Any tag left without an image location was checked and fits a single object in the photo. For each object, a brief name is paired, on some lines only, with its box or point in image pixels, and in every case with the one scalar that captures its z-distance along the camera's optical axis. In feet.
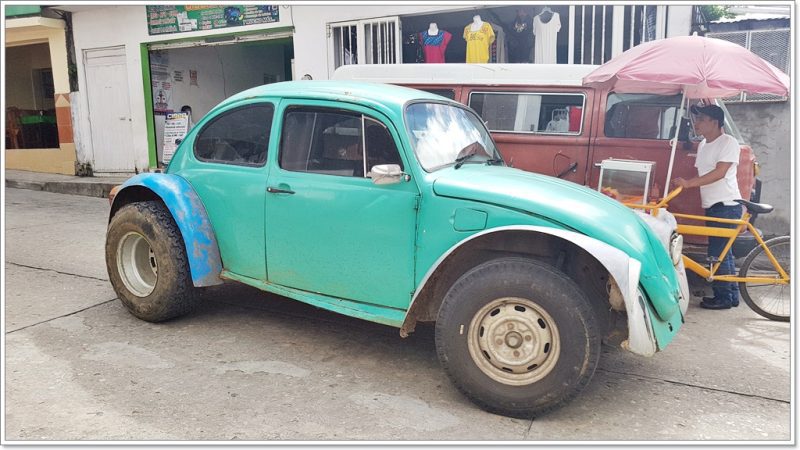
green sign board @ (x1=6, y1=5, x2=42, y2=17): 38.41
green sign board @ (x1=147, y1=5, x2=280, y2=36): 33.30
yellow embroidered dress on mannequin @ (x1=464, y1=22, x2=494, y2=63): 27.04
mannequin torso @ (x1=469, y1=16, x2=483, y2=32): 27.17
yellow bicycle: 14.85
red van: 17.22
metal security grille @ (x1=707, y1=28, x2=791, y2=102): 25.16
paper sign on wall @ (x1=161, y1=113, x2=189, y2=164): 37.97
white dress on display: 26.20
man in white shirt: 15.30
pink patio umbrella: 14.20
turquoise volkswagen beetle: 9.14
